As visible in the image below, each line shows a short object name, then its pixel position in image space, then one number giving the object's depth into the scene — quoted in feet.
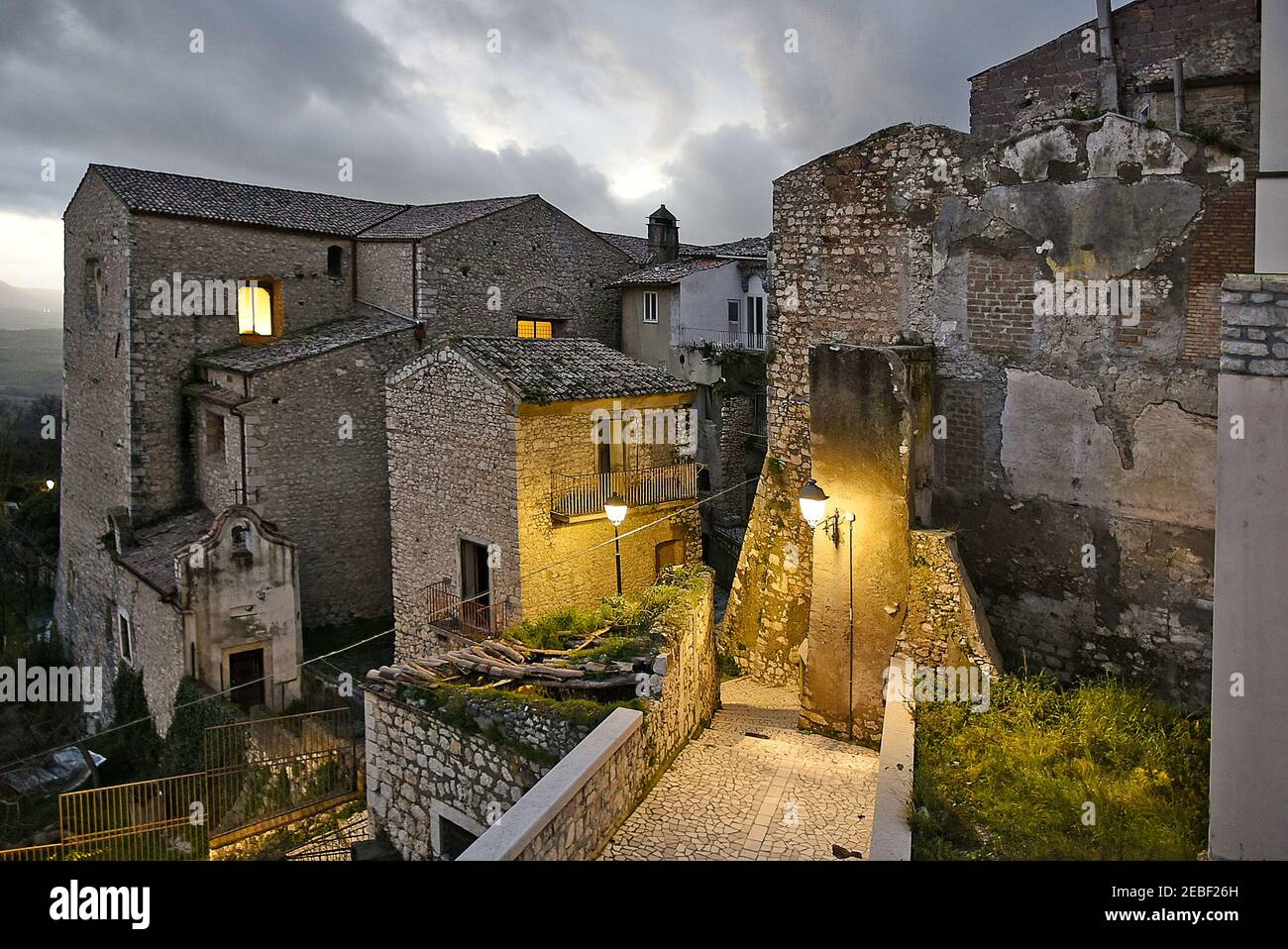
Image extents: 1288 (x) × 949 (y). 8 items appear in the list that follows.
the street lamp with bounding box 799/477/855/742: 29.53
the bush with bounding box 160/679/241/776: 49.32
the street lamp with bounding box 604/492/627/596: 40.96
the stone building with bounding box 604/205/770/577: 73.72
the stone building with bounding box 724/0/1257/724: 26.63
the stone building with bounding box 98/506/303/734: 50.57
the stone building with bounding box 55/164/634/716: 62.18
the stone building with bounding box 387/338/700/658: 46.88
